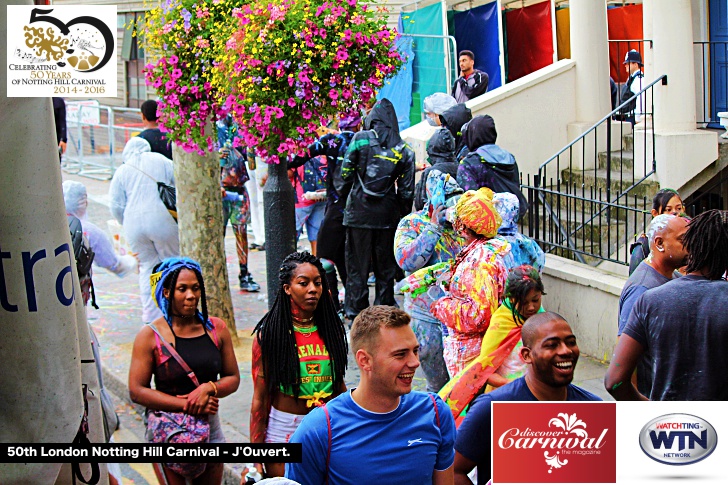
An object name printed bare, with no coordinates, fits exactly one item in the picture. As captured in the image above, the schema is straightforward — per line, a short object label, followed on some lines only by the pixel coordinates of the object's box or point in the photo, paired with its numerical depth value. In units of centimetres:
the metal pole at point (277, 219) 757
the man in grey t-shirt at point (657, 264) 524
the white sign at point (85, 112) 2181
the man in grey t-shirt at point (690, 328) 449
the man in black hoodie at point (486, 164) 841
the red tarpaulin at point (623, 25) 1823
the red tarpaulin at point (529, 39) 1858
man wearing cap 1347
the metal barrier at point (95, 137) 2112
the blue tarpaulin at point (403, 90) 1769
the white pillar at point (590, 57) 1257
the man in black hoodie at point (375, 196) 923
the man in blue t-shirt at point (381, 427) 364
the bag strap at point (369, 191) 925
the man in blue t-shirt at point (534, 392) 401
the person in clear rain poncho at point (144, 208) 959
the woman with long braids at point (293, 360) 525
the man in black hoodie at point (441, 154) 860
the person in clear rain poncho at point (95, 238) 795
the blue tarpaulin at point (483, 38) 1844
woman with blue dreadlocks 543
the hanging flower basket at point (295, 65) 690
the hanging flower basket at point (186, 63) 761
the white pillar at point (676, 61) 1094
